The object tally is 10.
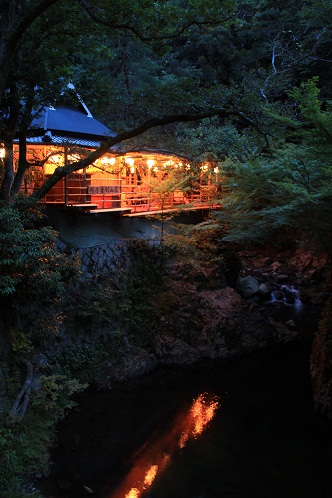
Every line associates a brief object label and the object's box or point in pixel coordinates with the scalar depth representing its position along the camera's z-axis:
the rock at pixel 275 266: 25.03
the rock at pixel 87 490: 8.10
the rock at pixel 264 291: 21.70
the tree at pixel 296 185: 8.70
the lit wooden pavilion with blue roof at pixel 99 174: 13.28
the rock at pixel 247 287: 21.23
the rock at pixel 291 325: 18.08
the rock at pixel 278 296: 21.94
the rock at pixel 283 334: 16.50
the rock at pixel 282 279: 23.94
